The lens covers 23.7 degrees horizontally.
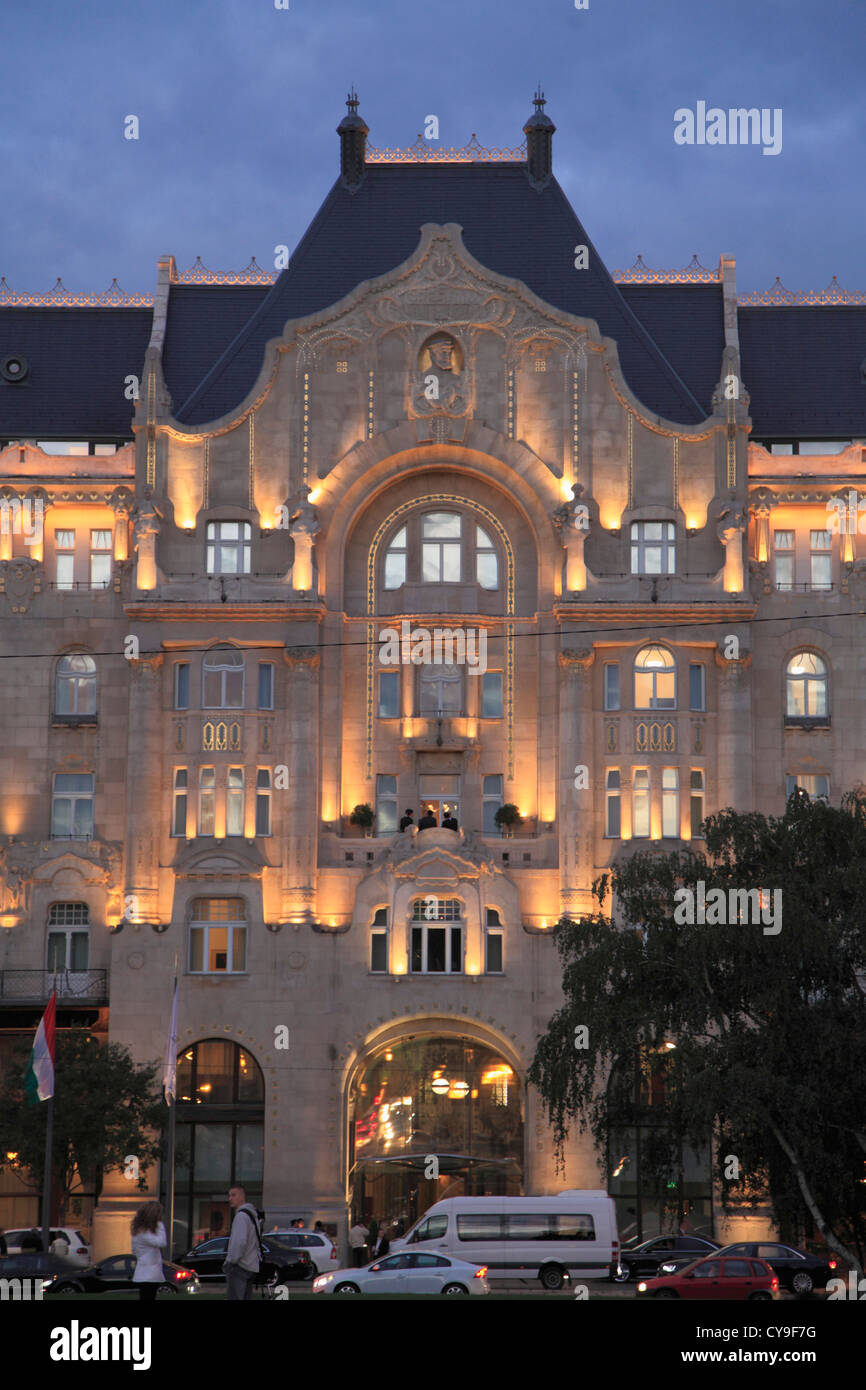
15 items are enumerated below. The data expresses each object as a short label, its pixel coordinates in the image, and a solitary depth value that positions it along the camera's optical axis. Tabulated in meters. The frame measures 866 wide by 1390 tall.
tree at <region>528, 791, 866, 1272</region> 50.28
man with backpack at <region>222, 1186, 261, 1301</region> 30.03
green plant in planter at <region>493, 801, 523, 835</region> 77.94
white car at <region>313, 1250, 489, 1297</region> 50.44
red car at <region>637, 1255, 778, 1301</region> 51.53
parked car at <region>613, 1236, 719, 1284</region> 62.28
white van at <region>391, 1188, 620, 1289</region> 57.94
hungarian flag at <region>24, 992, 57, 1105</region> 59.16
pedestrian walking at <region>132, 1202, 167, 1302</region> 27.19
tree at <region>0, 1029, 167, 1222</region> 68.06
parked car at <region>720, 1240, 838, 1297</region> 55.44
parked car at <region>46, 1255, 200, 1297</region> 53.31
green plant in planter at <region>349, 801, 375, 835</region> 78.06
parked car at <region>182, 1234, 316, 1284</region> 60.16
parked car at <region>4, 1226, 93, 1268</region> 65.88
